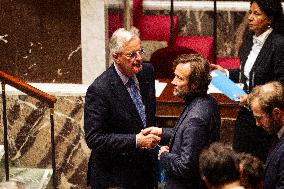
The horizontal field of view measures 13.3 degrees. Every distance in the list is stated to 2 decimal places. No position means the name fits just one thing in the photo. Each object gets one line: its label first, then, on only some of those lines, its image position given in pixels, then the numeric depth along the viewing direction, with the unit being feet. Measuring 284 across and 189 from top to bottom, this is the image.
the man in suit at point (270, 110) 21.53
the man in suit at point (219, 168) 19.08
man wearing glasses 25.72
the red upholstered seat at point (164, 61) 37.78
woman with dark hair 28.62
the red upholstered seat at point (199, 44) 44.98
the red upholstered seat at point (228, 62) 44.08
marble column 31.74
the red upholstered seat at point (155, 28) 46.77
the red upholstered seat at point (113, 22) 32.98
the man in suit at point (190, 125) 22.77
